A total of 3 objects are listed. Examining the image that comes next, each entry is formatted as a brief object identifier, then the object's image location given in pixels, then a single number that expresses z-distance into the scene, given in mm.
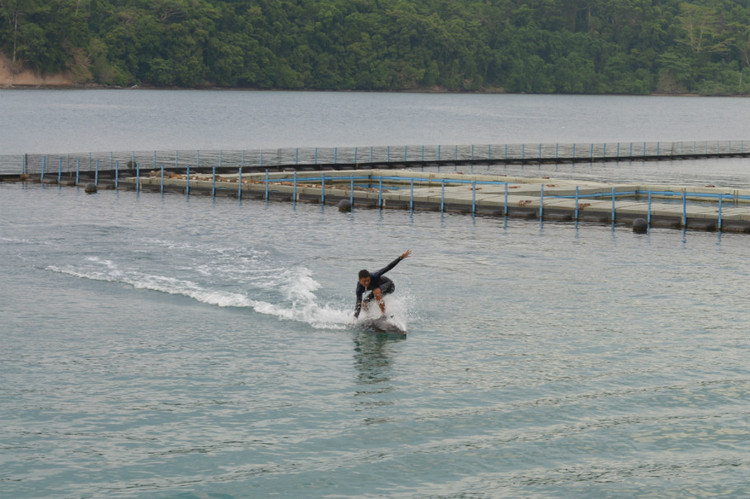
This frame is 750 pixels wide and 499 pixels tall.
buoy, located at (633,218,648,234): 58281
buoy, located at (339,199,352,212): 67000
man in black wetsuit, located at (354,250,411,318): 31677
